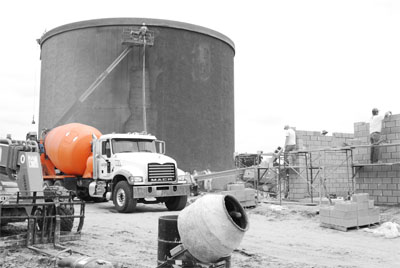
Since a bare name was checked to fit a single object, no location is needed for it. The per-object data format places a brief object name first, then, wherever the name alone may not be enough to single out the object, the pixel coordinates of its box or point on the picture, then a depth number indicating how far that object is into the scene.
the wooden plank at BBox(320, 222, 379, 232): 11.48
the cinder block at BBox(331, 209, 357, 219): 11.43
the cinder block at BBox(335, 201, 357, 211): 11.51
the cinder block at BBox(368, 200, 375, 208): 11.97
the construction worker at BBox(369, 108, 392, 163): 14.26
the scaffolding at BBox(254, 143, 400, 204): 18.06
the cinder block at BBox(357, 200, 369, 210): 11.70
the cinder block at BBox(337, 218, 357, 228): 11.43
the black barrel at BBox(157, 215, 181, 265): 5.72
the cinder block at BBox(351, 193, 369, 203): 11.66
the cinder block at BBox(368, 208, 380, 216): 11.98
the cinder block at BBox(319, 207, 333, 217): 11.95
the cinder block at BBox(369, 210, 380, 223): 12.00
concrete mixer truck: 14.81
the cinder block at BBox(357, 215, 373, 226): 11.68
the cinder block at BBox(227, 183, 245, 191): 16.20
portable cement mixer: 4.94
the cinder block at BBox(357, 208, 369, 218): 11.67
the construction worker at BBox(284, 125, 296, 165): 17.94
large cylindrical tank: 27.06
